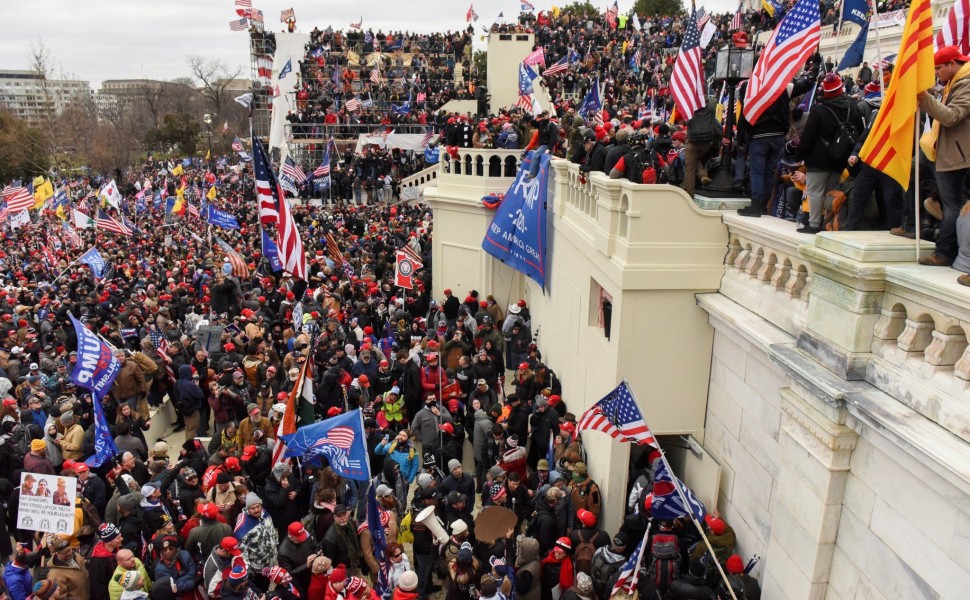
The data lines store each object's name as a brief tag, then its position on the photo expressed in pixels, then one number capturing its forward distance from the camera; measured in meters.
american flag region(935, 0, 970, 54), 6.89
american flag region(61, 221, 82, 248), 22.11
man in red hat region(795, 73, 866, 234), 5.88
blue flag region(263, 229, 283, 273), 15.12
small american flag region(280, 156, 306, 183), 25.75
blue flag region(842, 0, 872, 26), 13.37
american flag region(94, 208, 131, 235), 22.09
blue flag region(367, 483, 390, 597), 7.44
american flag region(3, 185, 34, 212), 23.03
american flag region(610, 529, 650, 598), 6.08
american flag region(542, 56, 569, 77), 23.45
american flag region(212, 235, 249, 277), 16.78
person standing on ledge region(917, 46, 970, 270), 4.21
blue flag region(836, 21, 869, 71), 13.28
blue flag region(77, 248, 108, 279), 18.52
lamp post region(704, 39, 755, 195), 7.70
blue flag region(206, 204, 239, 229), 20.92
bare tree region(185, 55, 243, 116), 78.33
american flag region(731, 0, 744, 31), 29.75
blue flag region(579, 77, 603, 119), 16.92
